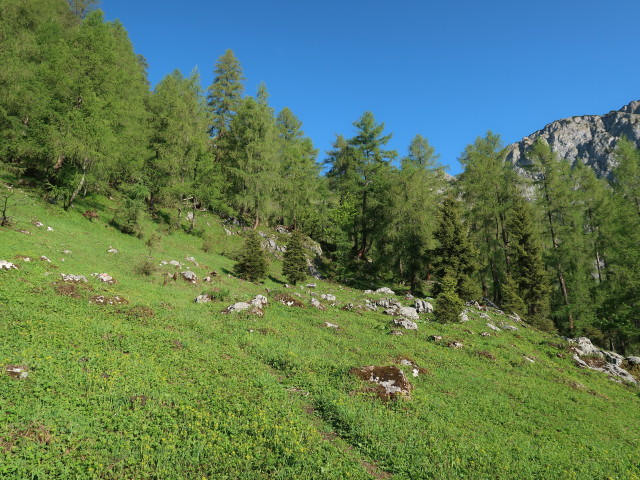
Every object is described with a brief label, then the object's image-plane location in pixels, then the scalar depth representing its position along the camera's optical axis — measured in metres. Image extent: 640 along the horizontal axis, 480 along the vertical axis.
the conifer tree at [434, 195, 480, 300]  29.66
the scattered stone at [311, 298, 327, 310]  20.77
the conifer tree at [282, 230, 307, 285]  26.98
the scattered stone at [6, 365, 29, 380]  7.16
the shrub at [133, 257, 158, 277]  18.97
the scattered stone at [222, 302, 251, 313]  16.28
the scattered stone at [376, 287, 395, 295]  31.04
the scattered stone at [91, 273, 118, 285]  15.53
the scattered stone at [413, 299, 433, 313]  24.55
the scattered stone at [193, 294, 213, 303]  17.29
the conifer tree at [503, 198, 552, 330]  31.98
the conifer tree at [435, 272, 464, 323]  21.58
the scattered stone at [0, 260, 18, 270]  12.80
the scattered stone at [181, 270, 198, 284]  20.41
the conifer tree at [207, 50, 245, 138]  45.12
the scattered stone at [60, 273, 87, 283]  13.84
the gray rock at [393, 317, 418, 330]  18.94
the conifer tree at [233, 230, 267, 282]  25.53
